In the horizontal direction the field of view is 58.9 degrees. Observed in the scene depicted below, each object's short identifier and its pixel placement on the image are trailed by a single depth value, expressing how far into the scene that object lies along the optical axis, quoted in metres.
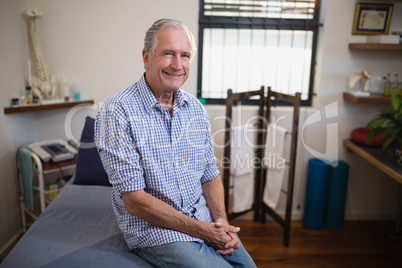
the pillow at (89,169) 2.12
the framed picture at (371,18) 2.68
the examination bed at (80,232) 1.35
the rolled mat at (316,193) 2.78
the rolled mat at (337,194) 2.80
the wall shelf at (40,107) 2.32
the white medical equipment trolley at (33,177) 2.30
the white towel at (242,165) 2.64
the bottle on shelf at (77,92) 2.65
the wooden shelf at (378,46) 2.54
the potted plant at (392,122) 2.18
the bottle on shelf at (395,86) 2.71
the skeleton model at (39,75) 2.50
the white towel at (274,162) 2.67
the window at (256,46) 2.79
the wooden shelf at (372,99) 2.59
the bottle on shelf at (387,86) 2.74
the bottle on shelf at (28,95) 2.46
